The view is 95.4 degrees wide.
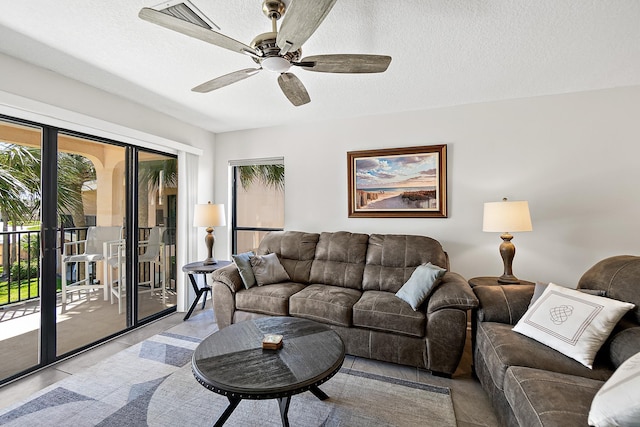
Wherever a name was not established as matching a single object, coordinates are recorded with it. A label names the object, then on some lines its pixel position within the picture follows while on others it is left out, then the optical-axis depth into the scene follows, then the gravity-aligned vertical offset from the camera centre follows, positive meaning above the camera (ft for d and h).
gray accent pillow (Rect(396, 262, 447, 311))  7.85 -1.98
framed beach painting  10.82 +1.24
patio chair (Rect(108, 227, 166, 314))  10.28 -1.89
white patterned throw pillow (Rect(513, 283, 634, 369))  5.18 -2.06
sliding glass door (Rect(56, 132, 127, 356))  8.68 -0.67
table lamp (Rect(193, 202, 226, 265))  11.69 -0.09
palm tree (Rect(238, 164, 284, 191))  13.78 +1.90
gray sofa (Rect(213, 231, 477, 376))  7.34 -2.47
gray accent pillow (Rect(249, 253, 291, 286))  10.19 -1.97
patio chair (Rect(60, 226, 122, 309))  8.75 -1.25
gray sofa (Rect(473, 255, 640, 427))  4.11 -2.61
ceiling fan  4.16 +2.97
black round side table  10.87 -2.06
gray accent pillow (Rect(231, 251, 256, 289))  9.91 -1.90
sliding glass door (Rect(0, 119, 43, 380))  7.43 -0.81
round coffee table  4.55 -2.63
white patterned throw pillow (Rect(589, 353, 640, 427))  3.34 -2.26
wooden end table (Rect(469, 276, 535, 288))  8.54 -2.04
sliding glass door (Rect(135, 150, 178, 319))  11.17 -0.71
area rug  5.86 -4.12
